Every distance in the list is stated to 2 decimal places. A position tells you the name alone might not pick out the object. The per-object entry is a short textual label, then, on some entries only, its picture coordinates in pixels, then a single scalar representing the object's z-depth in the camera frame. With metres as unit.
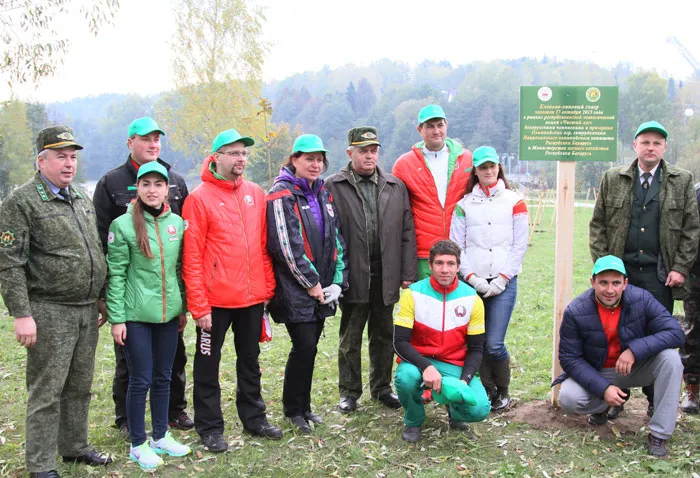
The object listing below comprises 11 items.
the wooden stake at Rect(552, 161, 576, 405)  5.20
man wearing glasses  4.31
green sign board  5.09
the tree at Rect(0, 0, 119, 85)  8.44
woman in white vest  4.96
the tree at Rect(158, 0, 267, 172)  26.98
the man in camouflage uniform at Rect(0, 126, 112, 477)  3.66
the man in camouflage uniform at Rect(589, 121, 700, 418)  4.77
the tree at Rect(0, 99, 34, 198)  42.81
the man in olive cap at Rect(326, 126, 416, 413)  5.09
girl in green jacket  4.09
